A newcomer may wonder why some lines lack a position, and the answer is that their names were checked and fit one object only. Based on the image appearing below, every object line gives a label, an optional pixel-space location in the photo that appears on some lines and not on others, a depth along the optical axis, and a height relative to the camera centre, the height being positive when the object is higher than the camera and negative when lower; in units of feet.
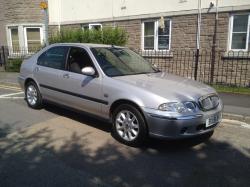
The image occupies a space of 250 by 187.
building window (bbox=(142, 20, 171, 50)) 37.82 +1.45
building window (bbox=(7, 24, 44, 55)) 51.57 +1.74
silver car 12.73 -2.52
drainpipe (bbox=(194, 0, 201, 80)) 32.18 +0.43
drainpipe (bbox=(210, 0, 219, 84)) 32.78 -0.63
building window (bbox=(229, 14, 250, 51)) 31.58 +1.48
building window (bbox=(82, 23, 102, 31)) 45.61 +3.42
